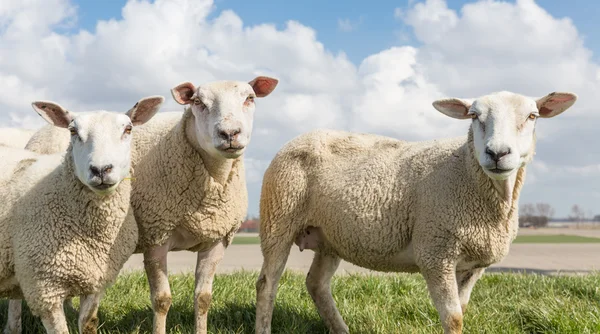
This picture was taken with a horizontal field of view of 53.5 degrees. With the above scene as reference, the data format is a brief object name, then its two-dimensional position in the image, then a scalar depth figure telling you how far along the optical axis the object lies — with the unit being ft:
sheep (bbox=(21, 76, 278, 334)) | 17.10
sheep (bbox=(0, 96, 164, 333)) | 14.83
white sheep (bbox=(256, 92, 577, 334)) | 16.21
